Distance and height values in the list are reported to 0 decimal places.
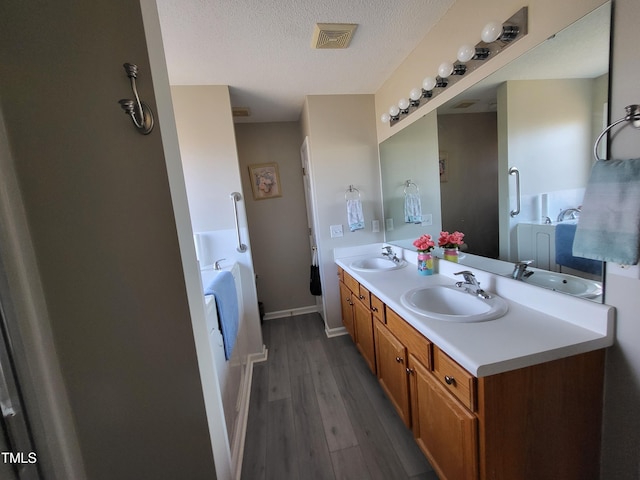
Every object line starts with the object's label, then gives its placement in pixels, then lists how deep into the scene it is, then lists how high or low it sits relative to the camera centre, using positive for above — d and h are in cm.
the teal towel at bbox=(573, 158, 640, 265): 72 -11
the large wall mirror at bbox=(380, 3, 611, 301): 87 +17
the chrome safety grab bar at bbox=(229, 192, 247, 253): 213 +5
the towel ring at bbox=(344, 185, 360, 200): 246 +13
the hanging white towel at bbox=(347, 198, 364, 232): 242 -10
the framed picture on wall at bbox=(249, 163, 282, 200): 298 +41
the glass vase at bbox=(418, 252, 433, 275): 168 -45
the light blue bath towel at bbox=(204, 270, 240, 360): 132 -53
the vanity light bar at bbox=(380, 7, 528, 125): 102 +68
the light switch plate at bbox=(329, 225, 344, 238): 248 -25
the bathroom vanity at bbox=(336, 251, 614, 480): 78 -69
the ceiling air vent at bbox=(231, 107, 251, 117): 248 +109
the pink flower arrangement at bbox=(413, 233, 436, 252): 166 -32
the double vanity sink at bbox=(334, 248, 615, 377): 79 -53
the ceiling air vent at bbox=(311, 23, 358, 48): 142 +105
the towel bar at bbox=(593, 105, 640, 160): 73 +18
